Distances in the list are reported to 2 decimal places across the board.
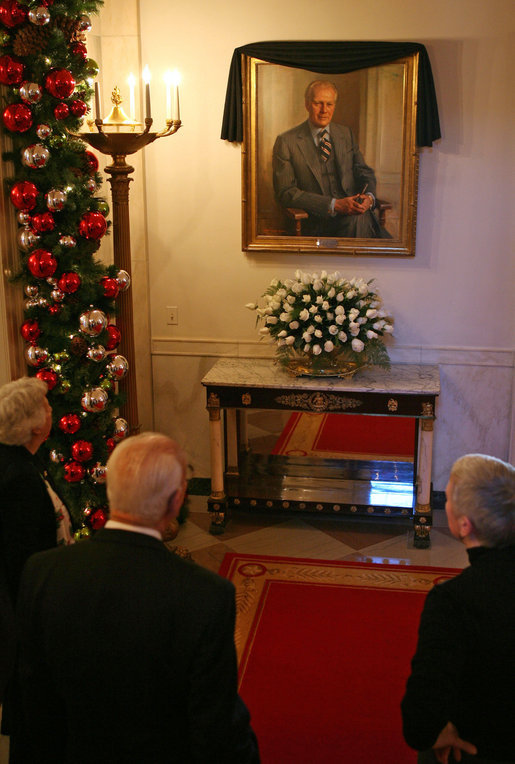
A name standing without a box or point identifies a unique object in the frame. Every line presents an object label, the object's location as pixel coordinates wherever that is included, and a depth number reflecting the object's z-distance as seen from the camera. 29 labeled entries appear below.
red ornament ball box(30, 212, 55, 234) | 4.04
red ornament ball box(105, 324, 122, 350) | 4.46
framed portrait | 5.58
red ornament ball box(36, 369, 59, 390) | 4.23
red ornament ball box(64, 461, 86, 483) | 4.41
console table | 5.30
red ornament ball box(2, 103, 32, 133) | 3.87
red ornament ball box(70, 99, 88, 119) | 4.09
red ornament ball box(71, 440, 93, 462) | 4.38
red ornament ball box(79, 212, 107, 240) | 4.18
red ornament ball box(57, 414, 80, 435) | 4.32
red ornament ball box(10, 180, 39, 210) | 3.97
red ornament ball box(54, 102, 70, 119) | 4.00
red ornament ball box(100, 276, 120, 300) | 4.37
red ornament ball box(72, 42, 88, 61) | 4.11
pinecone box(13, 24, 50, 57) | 3.84
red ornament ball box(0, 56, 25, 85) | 3.82
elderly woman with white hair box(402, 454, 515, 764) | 2.14
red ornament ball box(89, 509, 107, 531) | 4.51
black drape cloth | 5.48
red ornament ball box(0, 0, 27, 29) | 3.76
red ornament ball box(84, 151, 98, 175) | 4.29
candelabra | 4.69
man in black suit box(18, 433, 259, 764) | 1.95
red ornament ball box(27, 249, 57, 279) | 4.07
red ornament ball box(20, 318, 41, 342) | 4.20
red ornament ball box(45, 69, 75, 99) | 3.92
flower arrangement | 5.29
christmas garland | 3.91
